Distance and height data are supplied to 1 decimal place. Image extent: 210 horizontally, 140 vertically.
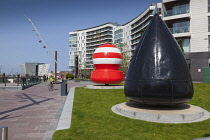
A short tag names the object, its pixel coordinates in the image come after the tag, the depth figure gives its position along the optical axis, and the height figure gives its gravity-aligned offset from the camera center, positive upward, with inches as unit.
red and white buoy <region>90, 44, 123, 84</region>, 562.9 +18.2
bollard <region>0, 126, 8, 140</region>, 85.7 -30.4
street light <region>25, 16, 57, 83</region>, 1208.4 +267.4
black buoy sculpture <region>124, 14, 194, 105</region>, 213.6 -2.0
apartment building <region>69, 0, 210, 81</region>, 1163.3 +298.6
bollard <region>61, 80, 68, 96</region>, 501.8 -52.6
